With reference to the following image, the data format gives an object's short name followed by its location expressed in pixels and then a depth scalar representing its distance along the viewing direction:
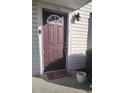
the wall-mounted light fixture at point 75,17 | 3.20
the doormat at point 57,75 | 2.64
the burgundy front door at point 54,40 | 2.81
